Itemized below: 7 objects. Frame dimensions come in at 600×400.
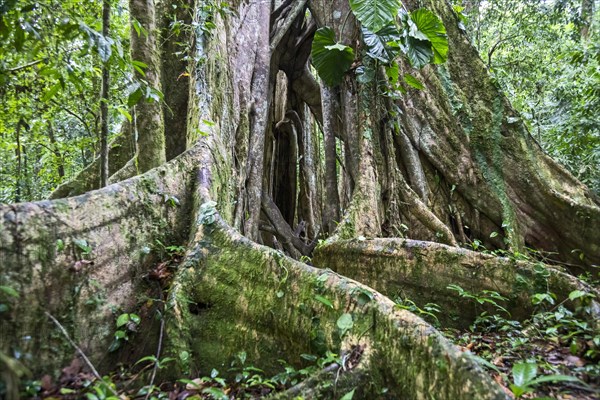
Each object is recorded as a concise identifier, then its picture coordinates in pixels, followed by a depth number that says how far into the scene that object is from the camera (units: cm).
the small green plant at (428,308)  281
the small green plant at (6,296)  178
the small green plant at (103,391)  154
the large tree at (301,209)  197
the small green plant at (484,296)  270
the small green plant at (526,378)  144
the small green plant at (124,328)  214
